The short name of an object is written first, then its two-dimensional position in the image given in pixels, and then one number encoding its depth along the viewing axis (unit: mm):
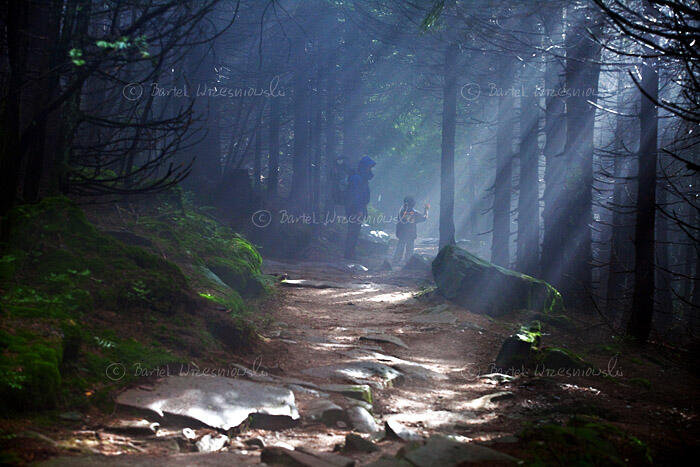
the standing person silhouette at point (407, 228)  22000
